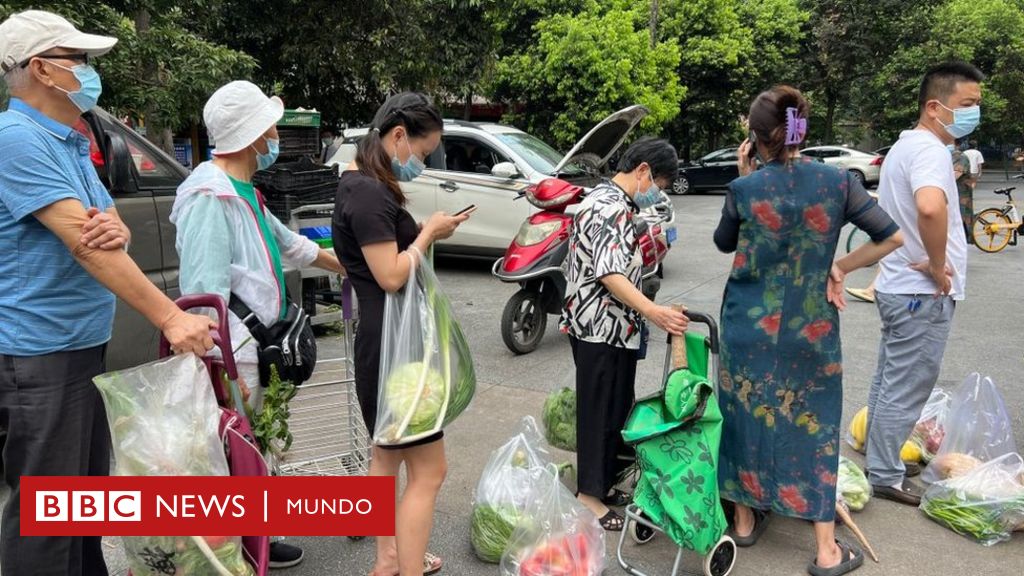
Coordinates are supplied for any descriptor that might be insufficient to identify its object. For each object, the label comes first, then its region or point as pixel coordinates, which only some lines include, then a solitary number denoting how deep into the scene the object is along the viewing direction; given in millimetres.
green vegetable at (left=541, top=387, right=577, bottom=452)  3477
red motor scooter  5516
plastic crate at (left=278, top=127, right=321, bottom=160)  7926
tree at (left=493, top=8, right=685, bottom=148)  15375
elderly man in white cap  1989
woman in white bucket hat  2385
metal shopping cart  3340
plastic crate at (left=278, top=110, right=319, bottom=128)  7703
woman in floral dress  2721
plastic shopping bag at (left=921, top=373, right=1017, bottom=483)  3539
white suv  8484
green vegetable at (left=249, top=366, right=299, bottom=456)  2494
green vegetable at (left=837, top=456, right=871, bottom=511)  3354
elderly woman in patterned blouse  3037
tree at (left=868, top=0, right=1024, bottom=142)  23516
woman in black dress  2328
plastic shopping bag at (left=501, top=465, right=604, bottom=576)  2738
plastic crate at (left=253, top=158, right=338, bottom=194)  5898
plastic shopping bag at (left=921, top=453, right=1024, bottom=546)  3105
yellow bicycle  10602
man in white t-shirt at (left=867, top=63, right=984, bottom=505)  3258
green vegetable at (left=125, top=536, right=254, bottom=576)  2006
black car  20562
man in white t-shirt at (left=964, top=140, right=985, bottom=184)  10081
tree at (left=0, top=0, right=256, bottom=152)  6027
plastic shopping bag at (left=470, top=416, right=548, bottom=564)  2922
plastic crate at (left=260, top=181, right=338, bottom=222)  5836
